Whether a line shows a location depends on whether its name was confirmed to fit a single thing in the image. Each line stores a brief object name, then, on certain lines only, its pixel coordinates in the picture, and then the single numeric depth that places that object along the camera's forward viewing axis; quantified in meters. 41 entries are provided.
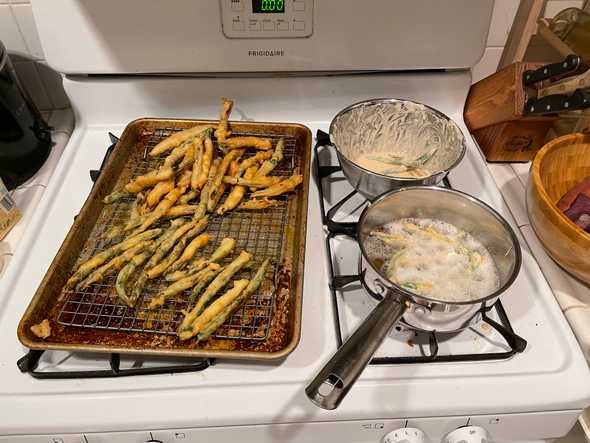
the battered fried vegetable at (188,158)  0.80
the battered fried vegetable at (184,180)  0.78
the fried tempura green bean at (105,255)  0.64
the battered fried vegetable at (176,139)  0.81
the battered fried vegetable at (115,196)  0.74
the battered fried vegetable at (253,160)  0.80
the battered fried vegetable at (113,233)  0.70
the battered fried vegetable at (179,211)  0.74
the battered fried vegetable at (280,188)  0.76
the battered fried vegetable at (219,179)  0.75
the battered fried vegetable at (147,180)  0.75
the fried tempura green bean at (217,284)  0.59
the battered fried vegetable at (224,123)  0.83
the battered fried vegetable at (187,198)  0.76
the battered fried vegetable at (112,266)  0.64
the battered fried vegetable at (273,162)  0.79
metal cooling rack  0.60
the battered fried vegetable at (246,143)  0.83
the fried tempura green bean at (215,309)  0.58
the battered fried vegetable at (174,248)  0.66
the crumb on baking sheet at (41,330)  0.57
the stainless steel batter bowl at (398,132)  0.81
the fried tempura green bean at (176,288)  0.62
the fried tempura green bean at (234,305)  0.58
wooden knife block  0.81
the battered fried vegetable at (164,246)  0.63
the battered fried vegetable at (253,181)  0.77
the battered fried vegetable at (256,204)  0.75
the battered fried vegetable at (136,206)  0.73
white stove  0.53
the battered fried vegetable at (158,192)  0.75
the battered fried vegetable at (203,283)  0.63
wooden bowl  0.63
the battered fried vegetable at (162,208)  0.71
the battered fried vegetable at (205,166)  0.77
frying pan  0.45
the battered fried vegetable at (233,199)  0.74
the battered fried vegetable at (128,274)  0.62
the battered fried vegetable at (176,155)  0.79
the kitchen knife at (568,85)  0.78
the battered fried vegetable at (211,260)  0.65
